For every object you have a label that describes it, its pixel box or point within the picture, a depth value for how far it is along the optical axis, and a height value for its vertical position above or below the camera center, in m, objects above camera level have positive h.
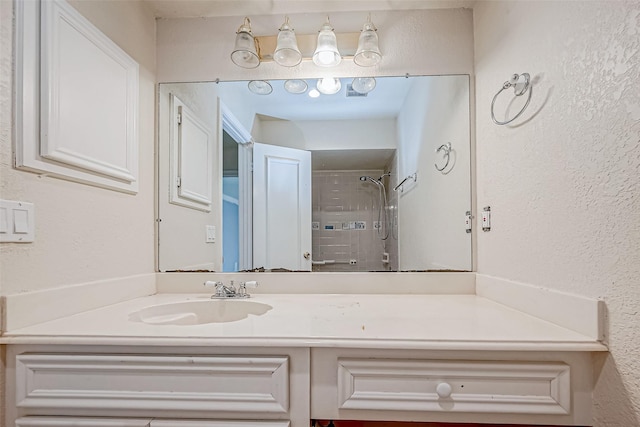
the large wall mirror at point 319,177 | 1.53 +0.23
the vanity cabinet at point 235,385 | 0.84 -0.44
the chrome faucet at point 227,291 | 1.38 -0.30
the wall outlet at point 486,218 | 1.35 +0.01
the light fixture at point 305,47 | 1.44 +0.82
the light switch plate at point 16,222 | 0.83 +0.00
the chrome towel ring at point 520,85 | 1.06 +0.47
